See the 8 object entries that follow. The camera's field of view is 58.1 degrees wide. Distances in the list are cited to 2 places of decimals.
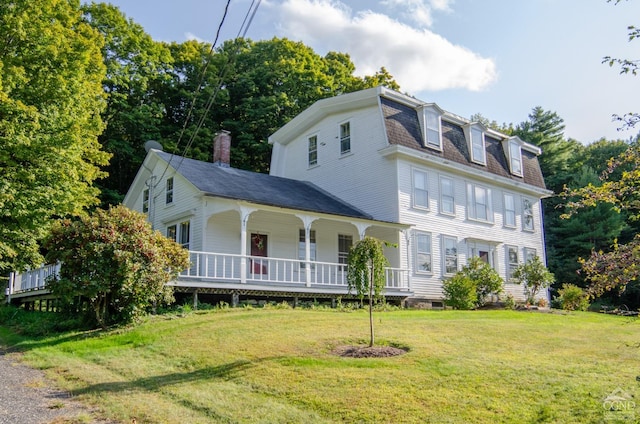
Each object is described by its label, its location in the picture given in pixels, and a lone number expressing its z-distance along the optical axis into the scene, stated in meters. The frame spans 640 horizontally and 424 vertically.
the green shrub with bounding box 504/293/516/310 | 21.66
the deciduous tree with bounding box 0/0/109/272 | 18.25
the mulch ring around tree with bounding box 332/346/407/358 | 10.12
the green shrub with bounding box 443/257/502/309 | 20.38
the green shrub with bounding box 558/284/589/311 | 24.05
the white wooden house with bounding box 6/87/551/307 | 18.66
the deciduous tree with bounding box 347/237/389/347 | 11.55
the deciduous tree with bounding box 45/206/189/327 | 12.83
